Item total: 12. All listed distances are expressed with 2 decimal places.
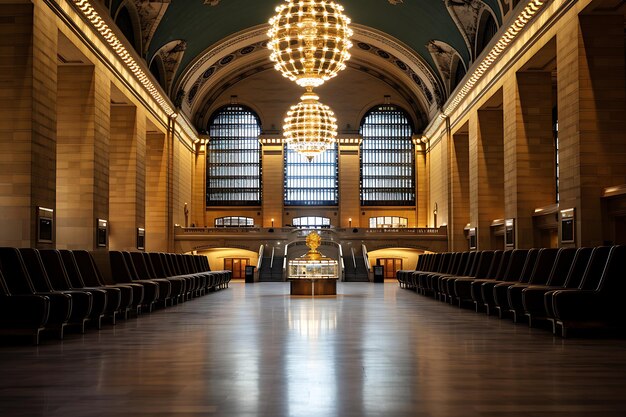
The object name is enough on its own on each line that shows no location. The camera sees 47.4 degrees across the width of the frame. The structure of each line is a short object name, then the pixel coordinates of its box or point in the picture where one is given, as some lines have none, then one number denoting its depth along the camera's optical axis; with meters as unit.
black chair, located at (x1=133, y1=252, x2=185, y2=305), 11.99
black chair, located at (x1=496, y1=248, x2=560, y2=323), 8.60
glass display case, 16.38
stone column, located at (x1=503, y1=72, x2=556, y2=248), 19.02
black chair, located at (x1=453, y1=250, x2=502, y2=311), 11.22
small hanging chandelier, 18.61
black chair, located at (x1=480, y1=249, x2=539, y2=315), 9.40
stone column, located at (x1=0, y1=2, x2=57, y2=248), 13.26
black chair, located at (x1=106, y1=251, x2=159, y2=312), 10.59
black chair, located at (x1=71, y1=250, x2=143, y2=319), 8.62
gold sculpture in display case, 16.33
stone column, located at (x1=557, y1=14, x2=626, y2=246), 14.13
